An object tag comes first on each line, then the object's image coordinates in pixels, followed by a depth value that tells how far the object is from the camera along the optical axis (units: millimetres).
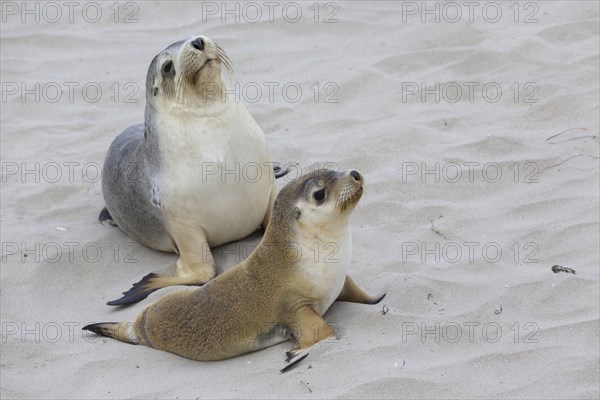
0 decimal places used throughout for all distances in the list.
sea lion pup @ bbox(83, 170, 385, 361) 9672
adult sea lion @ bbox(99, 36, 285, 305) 11281
